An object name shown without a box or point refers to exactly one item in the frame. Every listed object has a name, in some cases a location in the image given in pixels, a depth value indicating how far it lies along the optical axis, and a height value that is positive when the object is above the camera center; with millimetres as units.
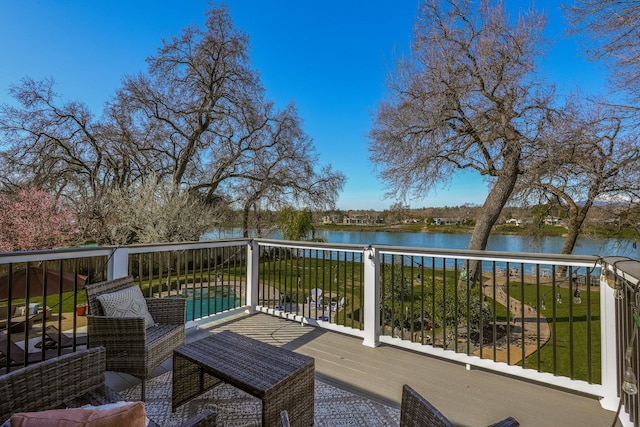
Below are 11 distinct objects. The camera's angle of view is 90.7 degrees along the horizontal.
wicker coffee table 1715 -890
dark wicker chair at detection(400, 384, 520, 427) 1025 -705
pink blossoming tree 8508 -99
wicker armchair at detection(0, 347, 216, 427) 1154 -688
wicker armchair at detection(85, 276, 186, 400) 2279 -910
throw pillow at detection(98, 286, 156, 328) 2463 -697
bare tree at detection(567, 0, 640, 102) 4918 +3068
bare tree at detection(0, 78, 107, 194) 10781 +2765
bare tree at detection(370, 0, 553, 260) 7613 +3033
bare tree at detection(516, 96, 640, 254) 6473 +1424
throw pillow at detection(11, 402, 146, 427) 806 -523
